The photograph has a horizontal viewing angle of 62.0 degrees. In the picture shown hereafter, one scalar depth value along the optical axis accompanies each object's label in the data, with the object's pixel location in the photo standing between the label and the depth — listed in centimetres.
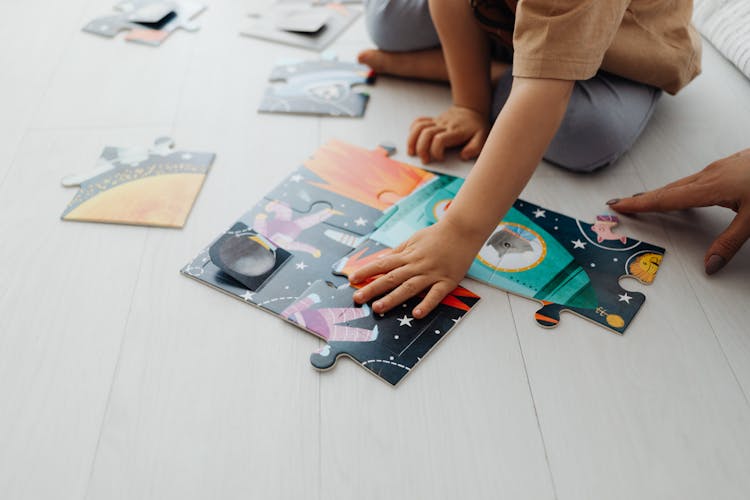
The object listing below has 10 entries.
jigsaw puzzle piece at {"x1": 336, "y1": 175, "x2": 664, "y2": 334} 81
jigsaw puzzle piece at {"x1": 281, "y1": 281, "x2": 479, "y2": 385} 75
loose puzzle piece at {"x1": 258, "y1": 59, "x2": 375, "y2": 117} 120
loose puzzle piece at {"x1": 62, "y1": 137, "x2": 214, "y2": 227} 97
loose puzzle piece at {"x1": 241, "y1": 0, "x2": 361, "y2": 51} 142
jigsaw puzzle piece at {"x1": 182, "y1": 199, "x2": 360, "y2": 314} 84
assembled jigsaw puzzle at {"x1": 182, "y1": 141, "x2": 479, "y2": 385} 77
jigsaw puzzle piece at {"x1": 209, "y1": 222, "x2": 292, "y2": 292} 85
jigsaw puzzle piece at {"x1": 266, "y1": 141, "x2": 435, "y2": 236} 96
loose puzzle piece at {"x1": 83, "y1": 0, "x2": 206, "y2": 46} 147
